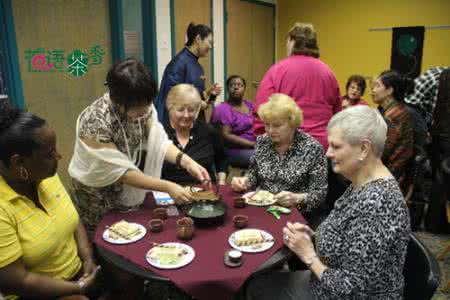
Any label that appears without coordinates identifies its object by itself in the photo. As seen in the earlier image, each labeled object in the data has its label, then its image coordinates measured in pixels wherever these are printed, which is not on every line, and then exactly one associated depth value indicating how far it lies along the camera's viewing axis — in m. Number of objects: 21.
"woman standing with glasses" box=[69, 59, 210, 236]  1.76
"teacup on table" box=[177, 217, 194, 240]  1.67
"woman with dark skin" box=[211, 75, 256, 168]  3.74
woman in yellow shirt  1.39
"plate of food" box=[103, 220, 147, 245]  1.67
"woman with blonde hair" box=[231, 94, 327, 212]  2.26
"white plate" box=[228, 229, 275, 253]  1.59
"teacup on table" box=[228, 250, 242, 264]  1.50
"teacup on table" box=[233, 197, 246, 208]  2.02
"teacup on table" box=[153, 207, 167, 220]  1.89
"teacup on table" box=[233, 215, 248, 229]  1.78
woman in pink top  2.79
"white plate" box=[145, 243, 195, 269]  1.48
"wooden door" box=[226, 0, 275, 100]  5.48
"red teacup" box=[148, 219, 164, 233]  1.75
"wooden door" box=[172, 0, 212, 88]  4.47
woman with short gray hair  1.31
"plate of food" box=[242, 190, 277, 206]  2.08
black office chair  1.31
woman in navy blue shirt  3.50
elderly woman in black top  2.52
